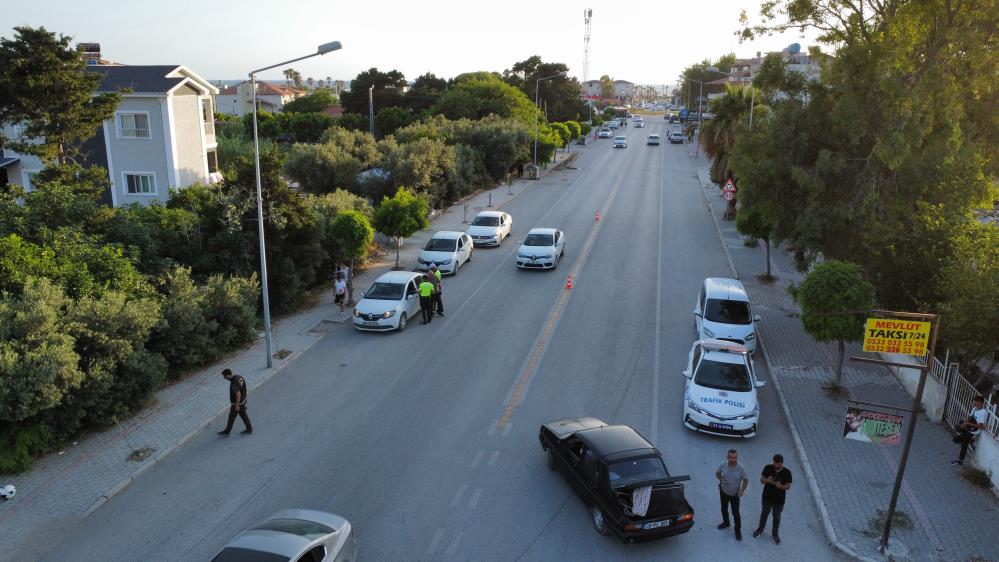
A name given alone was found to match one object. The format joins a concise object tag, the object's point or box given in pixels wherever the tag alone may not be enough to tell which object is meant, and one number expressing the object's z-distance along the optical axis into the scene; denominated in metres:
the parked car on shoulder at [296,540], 8.16
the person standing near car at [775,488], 9.87
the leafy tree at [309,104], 99.38
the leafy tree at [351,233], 22.23
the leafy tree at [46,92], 24.16
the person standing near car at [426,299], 20.44
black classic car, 9.56
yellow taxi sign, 10.02
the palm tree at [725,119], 37.06
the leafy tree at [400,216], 25.78
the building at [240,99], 125.97
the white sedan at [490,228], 30.86
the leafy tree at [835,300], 14.76
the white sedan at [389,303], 19.69
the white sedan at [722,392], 13.30
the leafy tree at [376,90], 86.81
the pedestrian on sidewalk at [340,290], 21.47
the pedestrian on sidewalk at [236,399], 13.19
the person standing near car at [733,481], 10.09
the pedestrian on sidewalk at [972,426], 12.16
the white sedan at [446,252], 26.25
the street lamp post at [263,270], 16.11
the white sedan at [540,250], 26.39
